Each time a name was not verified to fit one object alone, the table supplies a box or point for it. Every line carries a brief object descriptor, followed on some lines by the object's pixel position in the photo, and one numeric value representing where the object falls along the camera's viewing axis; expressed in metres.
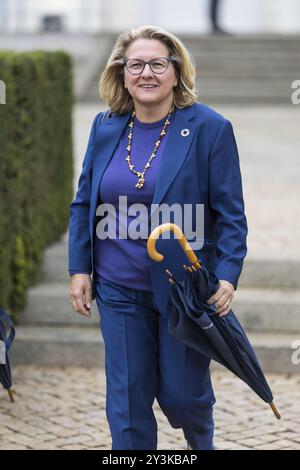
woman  8.34
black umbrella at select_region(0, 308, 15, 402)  8.84
